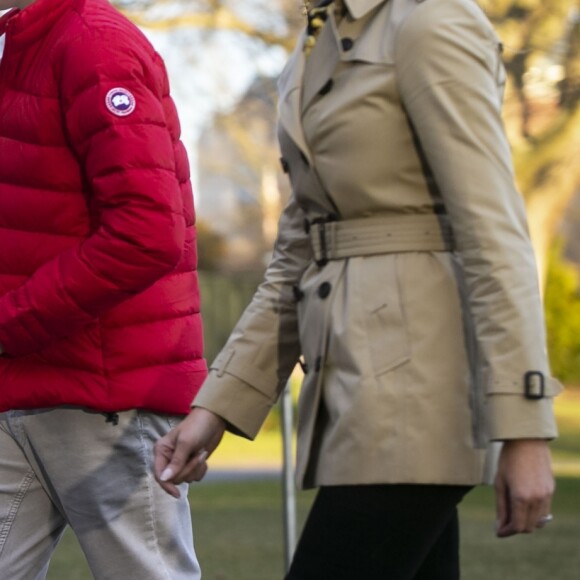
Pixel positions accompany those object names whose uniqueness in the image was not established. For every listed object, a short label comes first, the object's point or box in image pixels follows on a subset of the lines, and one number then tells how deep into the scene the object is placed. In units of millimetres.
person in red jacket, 6656
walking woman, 5016
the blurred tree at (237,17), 44681
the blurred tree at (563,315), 66375
